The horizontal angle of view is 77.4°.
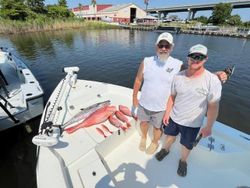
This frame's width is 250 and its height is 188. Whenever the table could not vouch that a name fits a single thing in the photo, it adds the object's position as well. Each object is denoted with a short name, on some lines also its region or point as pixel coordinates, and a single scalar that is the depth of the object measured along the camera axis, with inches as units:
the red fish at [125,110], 113.4
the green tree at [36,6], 1370.1
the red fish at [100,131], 95.7
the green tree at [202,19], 1986.2
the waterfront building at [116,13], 1811.0
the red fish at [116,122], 103.1
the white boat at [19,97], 133.4
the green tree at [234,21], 1776.6
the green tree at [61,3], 1562.5
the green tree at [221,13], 1669.2
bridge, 1686.8
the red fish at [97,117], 99.1
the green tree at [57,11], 1417.0
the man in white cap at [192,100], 60.8
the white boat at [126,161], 71.8
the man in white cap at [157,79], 75.0
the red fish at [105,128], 98.4
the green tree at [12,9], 1099.9
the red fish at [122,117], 107.5
